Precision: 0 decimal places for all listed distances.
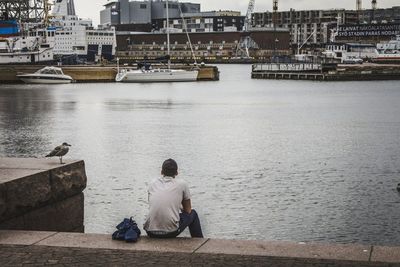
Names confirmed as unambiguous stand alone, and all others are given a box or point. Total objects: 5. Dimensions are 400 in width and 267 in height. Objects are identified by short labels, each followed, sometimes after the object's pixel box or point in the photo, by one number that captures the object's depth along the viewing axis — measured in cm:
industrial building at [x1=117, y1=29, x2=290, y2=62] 17238
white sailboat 9331
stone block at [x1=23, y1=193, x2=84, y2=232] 1005
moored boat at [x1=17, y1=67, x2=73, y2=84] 9219
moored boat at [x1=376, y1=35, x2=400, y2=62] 14862
